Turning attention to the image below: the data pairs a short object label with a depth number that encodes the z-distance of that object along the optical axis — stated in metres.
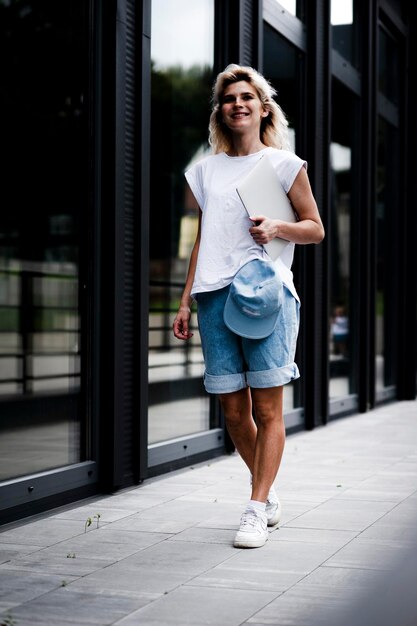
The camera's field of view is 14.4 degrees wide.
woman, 6.86
